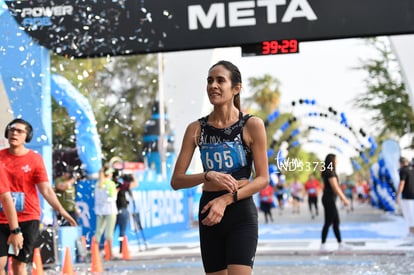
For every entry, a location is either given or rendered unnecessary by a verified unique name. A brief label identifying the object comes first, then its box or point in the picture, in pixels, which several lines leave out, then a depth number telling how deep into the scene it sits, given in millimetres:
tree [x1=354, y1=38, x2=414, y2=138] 30156
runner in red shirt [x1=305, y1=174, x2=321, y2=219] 22484
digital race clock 11391
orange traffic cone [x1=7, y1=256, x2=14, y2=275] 9306
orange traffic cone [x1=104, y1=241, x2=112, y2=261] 12691
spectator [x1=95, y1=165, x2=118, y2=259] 12516
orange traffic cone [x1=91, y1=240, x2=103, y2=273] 10711
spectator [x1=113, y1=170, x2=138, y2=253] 13234
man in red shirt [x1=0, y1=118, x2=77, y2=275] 6184
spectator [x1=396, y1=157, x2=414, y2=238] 15039
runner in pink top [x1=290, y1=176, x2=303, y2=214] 27530
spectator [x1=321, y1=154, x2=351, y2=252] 12219
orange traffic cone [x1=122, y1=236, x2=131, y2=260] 13031
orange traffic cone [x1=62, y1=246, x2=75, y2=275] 9766
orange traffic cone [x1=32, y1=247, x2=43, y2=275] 9334
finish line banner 11211
